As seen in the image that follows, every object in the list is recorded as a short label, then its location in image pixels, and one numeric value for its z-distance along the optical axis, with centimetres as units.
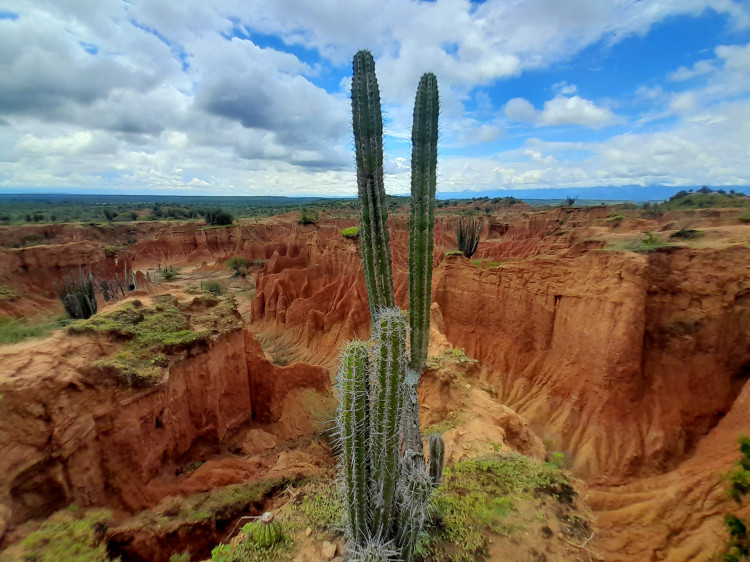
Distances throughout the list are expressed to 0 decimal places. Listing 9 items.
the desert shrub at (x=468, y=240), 2306
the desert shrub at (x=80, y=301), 1243
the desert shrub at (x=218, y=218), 4259
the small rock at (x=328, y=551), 485
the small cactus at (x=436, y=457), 555
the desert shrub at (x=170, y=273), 2758
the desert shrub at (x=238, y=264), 3092
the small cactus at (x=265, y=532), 505
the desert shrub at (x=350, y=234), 2640
